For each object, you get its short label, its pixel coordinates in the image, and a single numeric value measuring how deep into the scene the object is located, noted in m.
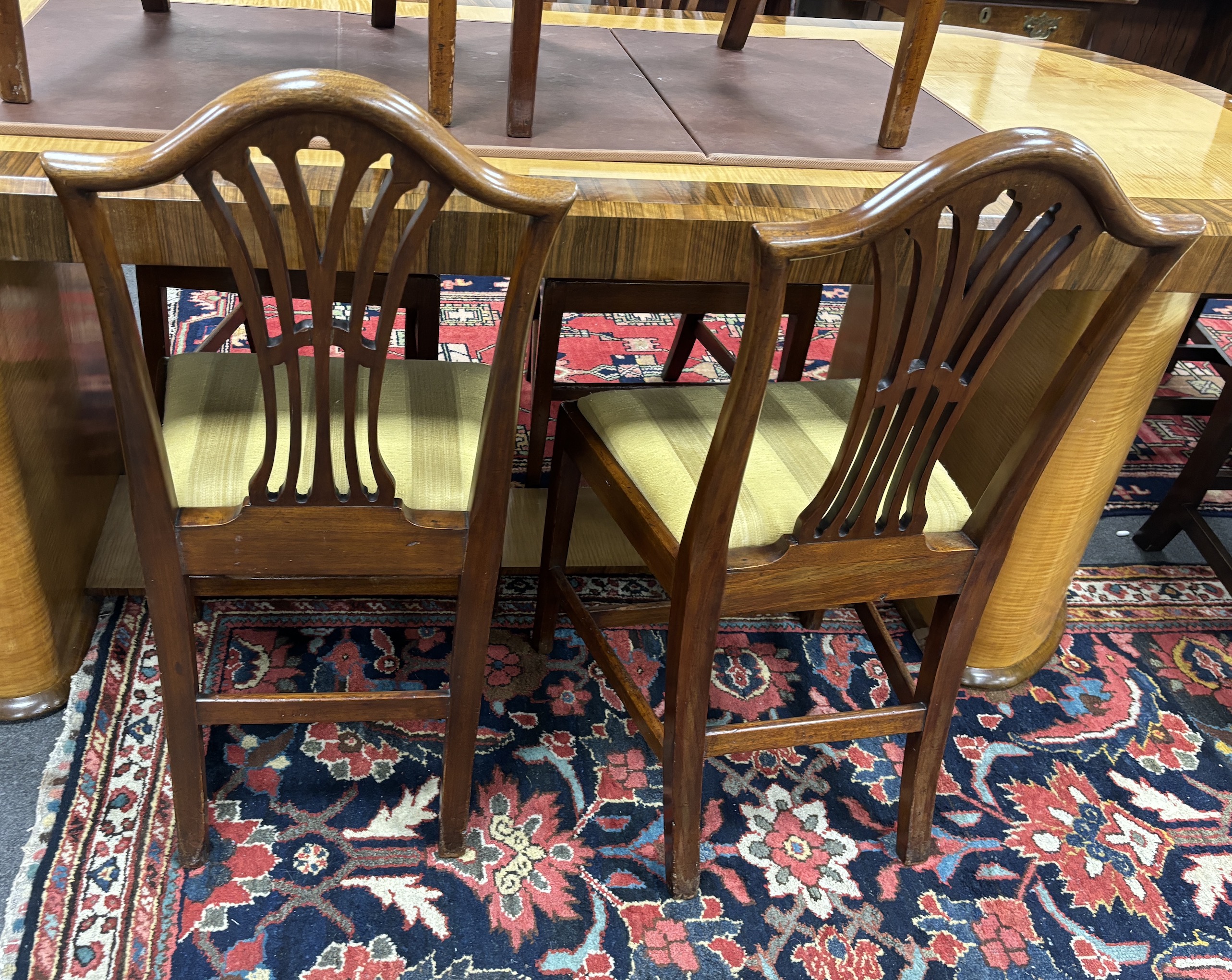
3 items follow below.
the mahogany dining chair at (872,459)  0.98
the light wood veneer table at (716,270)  1.23
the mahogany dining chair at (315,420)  0.90
